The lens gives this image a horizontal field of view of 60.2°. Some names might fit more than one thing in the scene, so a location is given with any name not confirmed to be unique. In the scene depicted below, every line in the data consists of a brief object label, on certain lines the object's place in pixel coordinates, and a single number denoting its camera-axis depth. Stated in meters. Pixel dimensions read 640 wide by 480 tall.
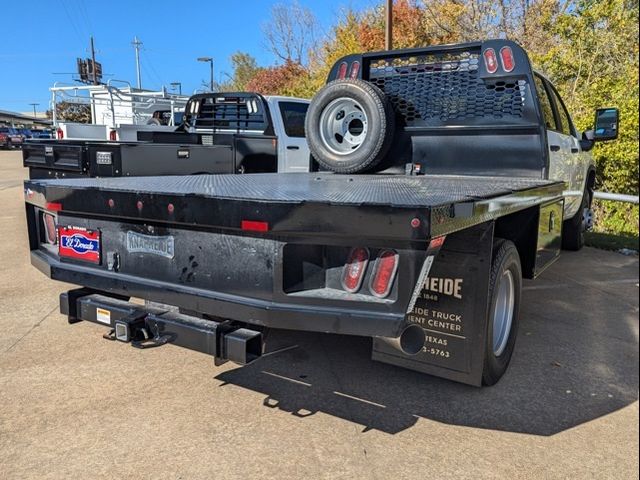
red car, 45.95
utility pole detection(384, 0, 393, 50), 14.74
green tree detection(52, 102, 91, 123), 41.94
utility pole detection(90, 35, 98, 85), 37.72
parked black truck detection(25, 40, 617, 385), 2.50
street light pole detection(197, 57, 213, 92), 38.39
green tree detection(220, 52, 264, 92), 39.06
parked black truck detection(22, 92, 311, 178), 5.66
